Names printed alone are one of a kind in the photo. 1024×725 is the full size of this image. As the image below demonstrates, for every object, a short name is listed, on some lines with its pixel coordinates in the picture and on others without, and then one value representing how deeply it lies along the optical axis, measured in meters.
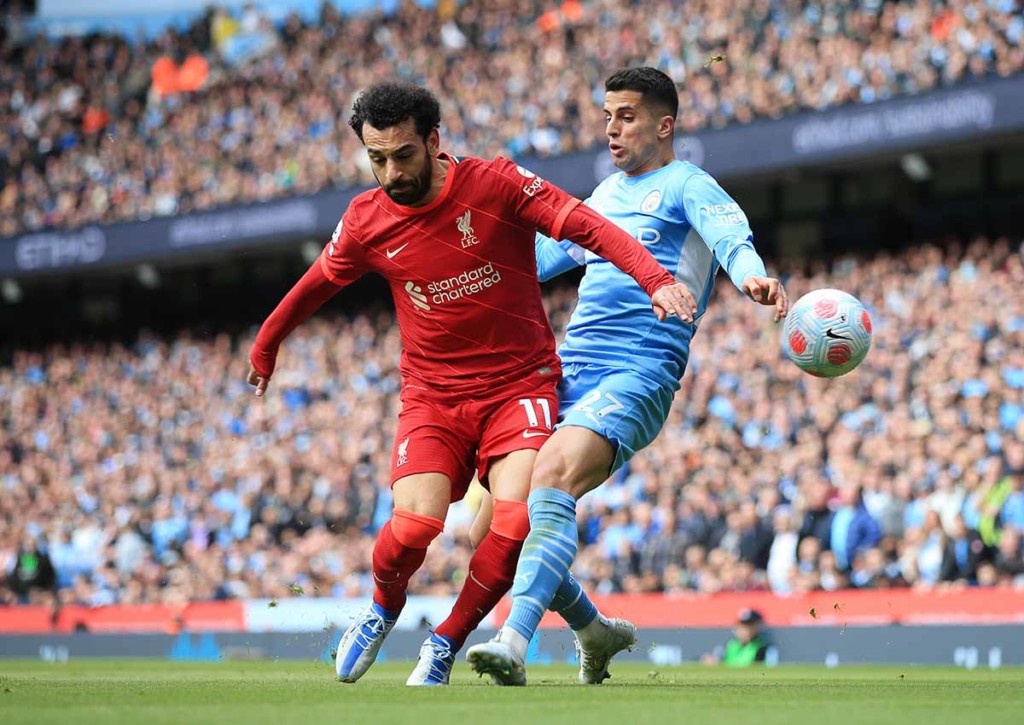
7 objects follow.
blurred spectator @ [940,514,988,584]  12.26
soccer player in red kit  6.61
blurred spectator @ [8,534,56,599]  21.11
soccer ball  6.78
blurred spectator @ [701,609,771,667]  12.80
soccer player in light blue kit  6.38
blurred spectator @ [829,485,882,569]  13.09
